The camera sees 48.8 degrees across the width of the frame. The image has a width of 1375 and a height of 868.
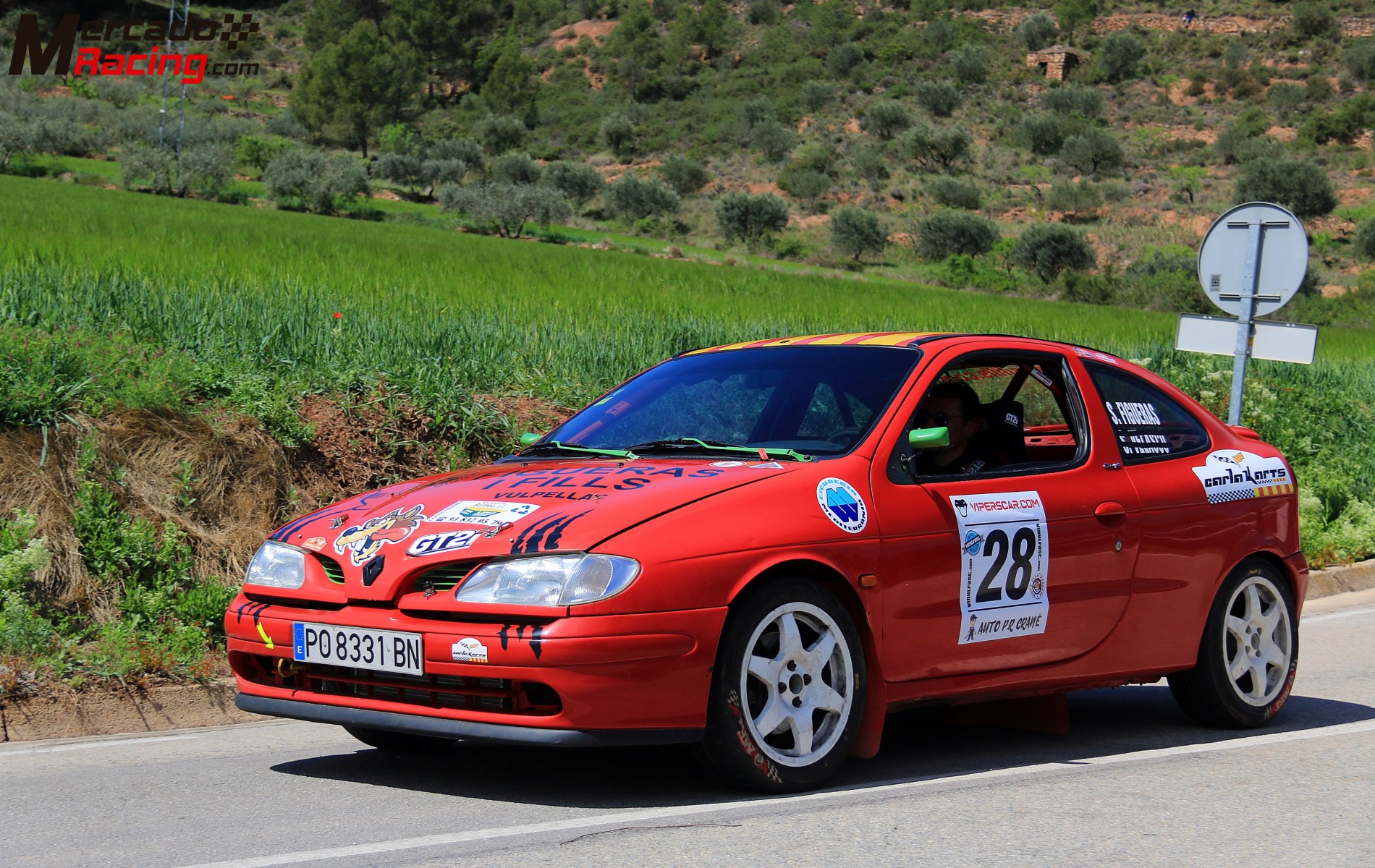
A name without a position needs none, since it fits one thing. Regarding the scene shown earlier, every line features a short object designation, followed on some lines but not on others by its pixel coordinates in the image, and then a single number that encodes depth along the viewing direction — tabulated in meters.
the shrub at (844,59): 106.25
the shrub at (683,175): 84.56
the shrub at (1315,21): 100.69
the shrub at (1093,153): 81.38
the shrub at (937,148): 84.56
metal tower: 63.38
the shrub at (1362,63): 93.19
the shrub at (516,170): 78.56
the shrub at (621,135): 96.44
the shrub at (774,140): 90.25
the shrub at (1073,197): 73.56
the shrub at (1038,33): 104.25
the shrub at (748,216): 69.69
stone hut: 99.88
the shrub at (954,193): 75.88
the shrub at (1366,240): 62.88
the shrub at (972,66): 101.06
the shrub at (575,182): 76.75
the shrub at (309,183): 56.78
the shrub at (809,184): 79.19
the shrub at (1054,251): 60.62
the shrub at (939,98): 94.62
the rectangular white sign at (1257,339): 11.71
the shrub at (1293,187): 70.38
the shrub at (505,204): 54.47
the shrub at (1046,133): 85.56
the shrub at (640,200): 73.00
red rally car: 4.59
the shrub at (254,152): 74.69
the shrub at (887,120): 91.00
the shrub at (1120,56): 98.00
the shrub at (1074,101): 91.75
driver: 5.77
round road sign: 11.72
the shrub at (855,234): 65.00
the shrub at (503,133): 98.38
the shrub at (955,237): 64.75
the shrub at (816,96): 100.69
